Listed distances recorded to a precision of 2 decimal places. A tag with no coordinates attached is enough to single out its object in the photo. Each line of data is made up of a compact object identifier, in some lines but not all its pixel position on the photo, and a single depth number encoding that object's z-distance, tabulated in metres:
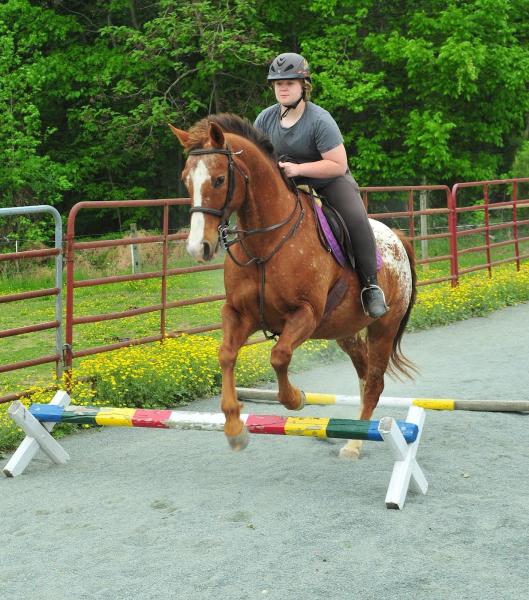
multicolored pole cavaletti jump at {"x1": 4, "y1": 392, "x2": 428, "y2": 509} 5.43
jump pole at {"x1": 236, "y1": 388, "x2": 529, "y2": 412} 6.68
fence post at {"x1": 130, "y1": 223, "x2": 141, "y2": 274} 16.05
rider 5.85
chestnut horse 5.13
